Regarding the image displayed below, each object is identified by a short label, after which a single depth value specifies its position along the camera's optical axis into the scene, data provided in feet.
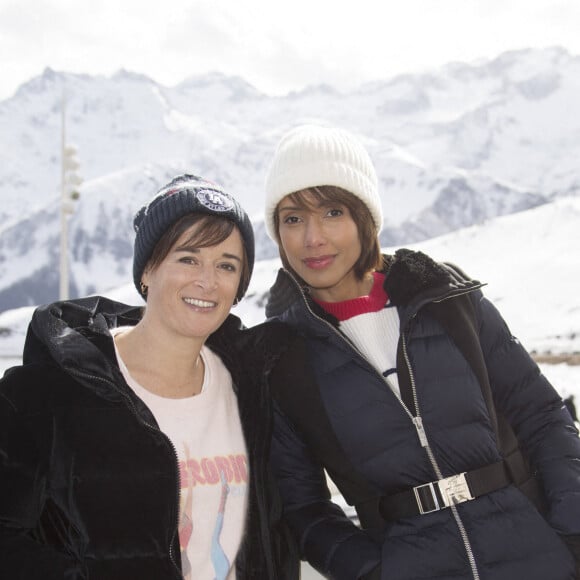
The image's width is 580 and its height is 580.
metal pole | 45.88
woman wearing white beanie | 7.70
